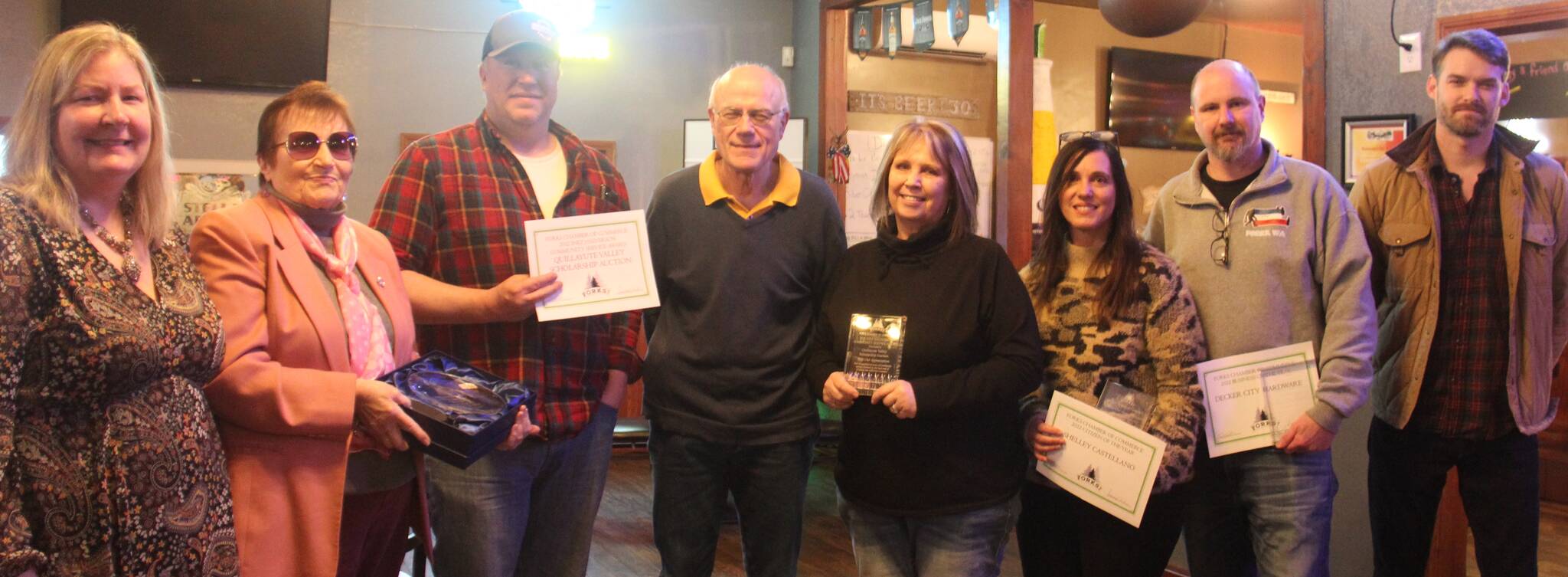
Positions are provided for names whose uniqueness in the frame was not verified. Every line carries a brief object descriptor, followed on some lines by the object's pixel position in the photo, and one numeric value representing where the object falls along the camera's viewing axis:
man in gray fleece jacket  2.21
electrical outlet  3.47
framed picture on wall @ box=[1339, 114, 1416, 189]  3.50
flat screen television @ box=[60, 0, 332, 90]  5.48
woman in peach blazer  1.64
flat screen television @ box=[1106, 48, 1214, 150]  6.89
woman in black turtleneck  2.02
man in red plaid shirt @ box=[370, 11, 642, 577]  2.04
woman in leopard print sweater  2.12
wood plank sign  6.31
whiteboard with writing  5.86
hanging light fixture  3.48
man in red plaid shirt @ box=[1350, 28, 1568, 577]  2.46
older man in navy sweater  2.20
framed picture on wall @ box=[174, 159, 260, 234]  5.66
